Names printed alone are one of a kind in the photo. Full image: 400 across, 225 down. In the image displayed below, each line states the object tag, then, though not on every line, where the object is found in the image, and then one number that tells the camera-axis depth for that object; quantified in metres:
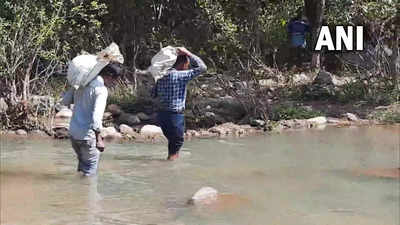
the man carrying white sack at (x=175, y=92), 8.79
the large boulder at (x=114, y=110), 12.30
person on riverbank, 17.36
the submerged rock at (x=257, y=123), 11.77
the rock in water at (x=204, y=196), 6.80
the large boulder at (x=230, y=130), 11.40
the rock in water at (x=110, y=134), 10.84
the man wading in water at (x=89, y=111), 7.24
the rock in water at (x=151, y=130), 11.09
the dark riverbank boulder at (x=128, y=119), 11.98
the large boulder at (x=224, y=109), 12.55
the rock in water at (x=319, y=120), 12.27
